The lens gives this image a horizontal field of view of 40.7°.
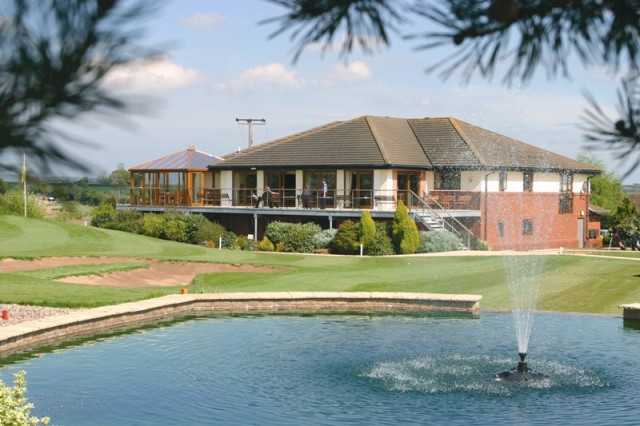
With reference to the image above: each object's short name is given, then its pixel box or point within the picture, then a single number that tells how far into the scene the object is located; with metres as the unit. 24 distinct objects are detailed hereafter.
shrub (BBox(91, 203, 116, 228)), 45.28
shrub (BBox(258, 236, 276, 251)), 39.06
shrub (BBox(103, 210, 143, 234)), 43.19
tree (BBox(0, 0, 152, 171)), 3.25
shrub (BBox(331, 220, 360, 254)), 37.38
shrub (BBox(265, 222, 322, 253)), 38.88
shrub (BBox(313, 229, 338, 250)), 38.56
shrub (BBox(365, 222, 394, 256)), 36.69
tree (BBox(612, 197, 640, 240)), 44.75
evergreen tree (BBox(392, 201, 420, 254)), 36.69
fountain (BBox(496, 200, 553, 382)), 14.14
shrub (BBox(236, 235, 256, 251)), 40.07
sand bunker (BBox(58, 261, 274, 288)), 25.16
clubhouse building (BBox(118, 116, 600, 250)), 42.62
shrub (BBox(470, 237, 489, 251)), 39.00
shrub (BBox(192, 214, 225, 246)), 40.91
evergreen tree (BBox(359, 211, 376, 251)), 36.97
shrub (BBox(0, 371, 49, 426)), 8.45
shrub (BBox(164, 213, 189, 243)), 41.12
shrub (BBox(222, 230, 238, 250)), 40.50
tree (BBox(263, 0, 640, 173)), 3.81
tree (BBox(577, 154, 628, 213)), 73.31
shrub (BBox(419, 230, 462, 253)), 36.92
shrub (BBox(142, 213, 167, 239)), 41.53
